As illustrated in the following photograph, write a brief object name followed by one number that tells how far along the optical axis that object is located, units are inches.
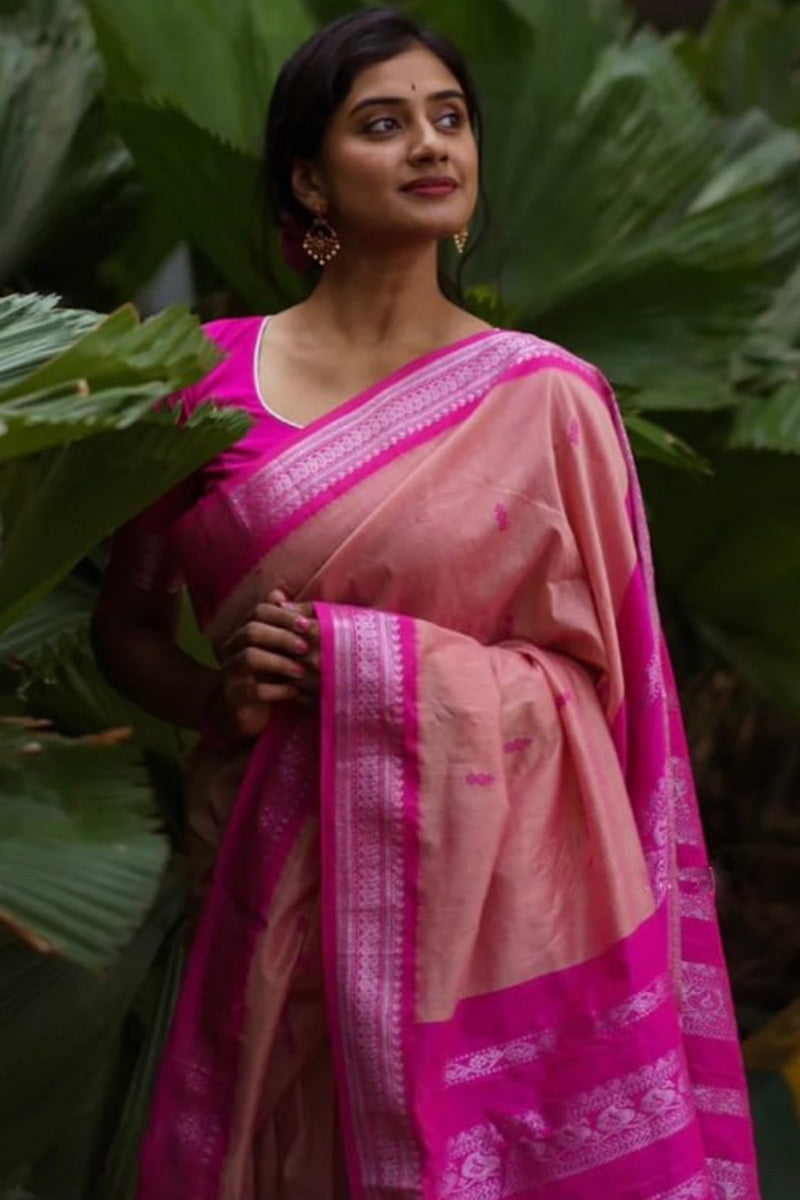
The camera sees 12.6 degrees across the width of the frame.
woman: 118.9
